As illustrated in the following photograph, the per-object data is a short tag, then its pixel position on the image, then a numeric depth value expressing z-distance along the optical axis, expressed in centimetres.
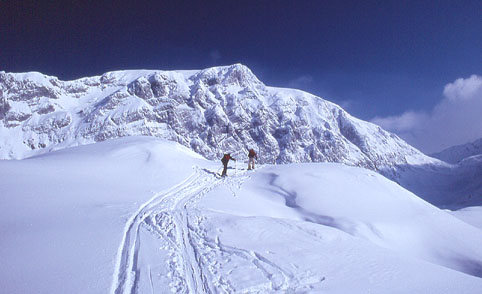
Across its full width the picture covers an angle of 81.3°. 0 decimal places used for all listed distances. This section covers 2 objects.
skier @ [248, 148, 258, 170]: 2130
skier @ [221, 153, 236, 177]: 1847
